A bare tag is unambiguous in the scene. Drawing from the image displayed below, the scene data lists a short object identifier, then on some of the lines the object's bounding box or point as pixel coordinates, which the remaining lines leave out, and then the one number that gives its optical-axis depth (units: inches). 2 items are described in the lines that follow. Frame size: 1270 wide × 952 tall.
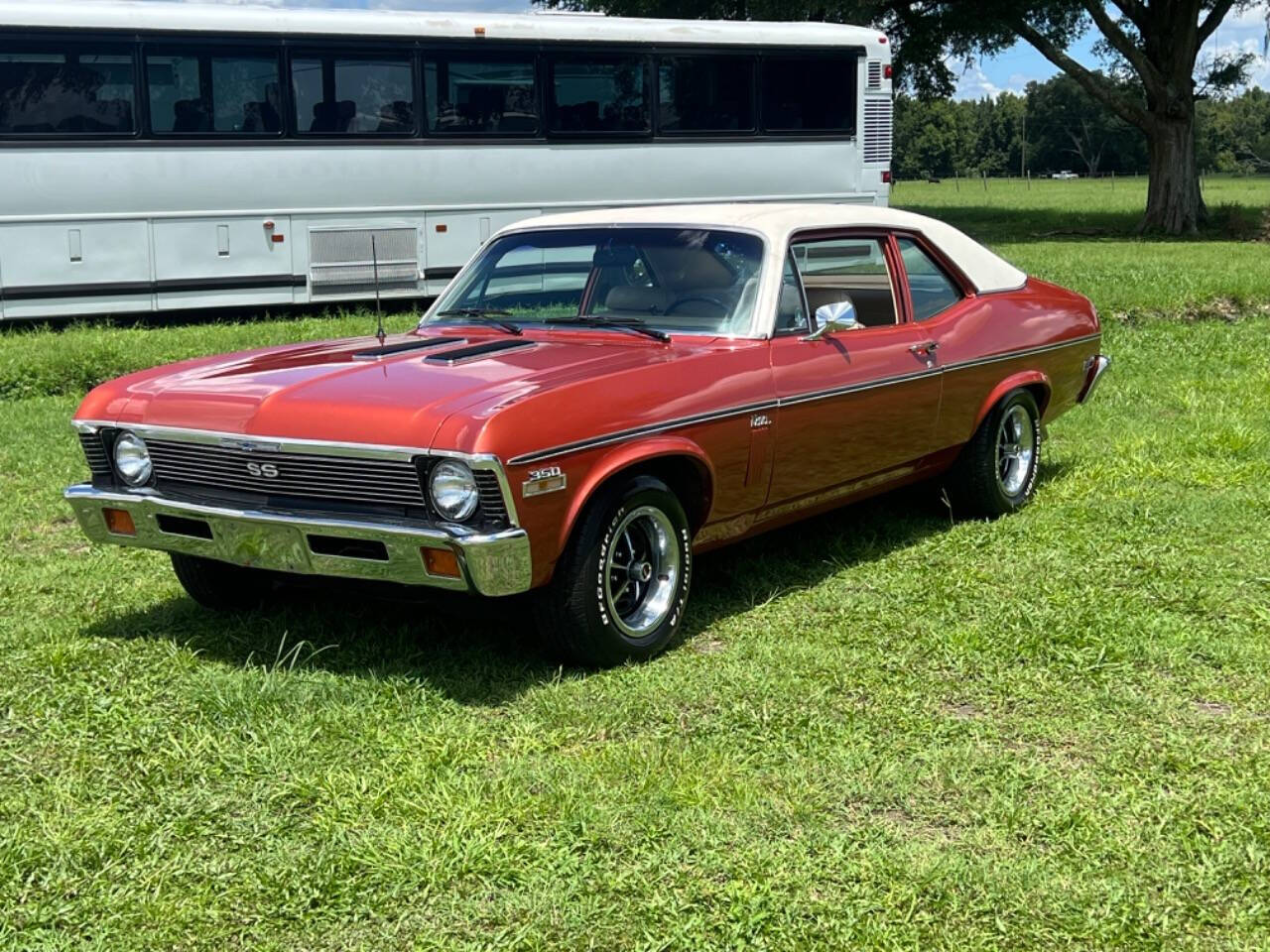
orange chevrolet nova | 182.5
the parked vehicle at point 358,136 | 552.4
